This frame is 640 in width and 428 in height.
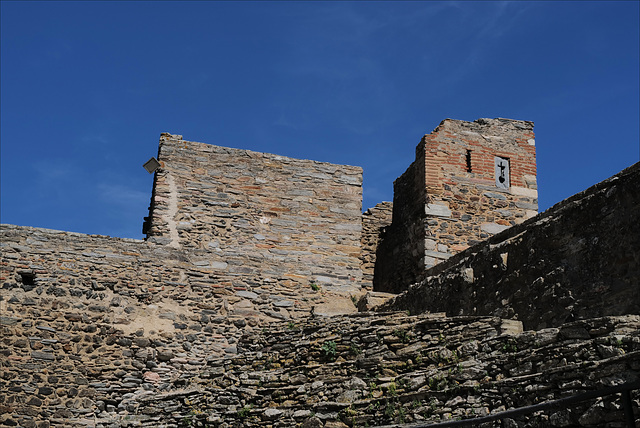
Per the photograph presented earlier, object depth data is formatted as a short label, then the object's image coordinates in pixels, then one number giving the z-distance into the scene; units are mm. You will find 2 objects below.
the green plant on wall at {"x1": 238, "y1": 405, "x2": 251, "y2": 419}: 9531
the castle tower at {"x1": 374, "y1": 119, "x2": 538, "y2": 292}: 13984
